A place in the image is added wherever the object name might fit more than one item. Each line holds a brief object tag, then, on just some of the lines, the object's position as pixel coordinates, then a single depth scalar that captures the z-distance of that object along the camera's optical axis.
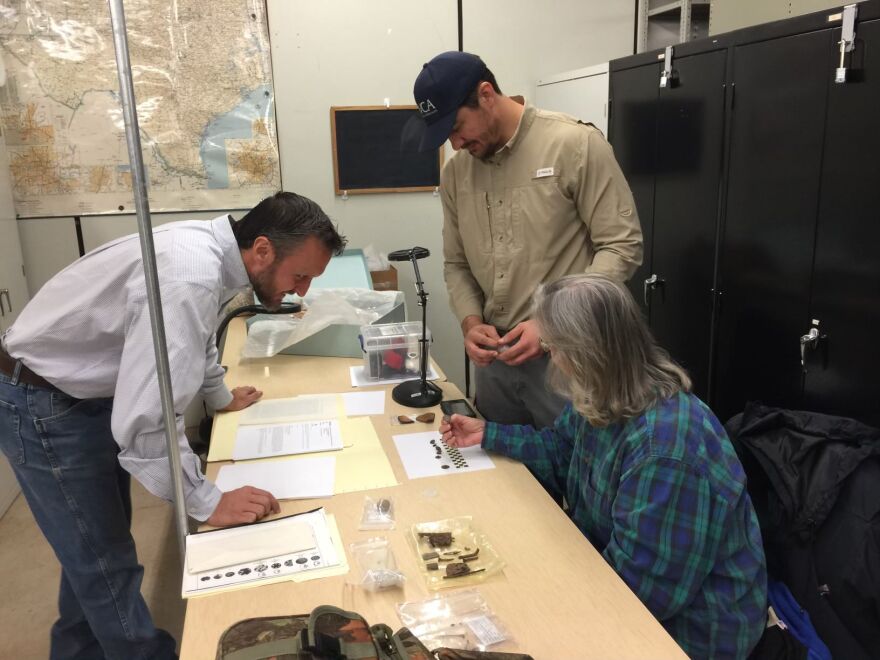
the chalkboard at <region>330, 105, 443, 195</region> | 3.38
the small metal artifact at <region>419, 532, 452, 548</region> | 1.22
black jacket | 1.32
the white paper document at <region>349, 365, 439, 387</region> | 2.10
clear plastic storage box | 2.11
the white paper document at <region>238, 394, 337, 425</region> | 1.83
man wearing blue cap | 1.79
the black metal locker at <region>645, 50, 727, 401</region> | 2.37
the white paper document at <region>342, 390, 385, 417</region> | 1.87
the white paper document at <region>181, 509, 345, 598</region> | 1.13
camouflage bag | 0.80
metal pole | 0.87
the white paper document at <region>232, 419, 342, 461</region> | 1.62
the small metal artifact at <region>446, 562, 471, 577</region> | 1.13
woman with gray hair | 1.12
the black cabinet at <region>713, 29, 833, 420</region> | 2.00
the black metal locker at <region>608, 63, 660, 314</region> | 2.71
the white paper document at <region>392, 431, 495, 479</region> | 1.52
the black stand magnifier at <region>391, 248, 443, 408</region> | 1.90
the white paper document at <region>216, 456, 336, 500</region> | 1.43
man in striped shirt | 1.22
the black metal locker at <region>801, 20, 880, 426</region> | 1.80
